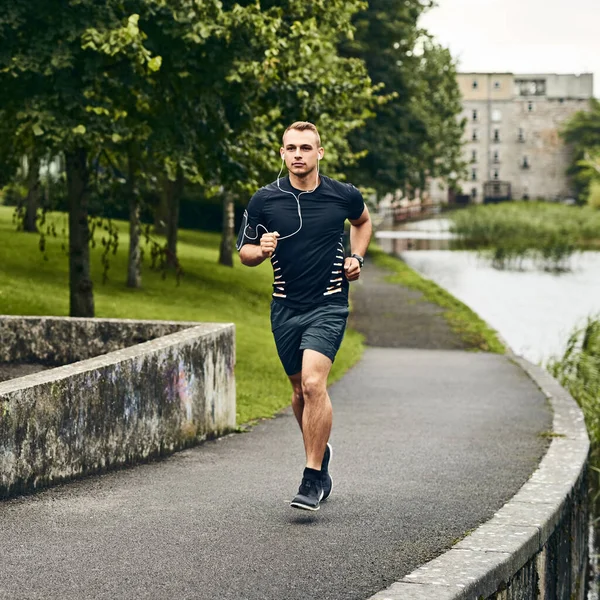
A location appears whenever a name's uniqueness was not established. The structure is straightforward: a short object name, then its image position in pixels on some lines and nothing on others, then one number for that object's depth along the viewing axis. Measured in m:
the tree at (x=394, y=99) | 41.31
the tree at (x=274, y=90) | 15.02
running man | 6.12
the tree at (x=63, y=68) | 13.32
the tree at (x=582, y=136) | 117.44
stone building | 130.25
